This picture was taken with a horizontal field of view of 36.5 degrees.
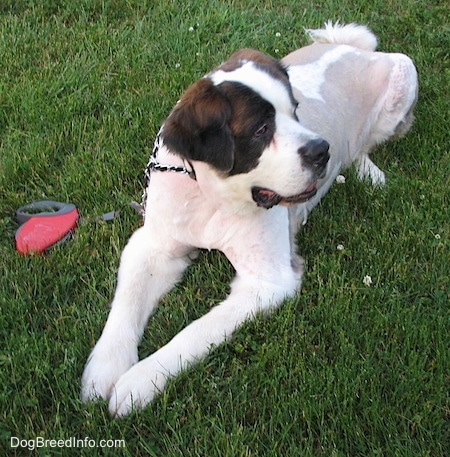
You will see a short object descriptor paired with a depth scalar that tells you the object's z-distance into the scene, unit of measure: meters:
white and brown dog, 2.97
